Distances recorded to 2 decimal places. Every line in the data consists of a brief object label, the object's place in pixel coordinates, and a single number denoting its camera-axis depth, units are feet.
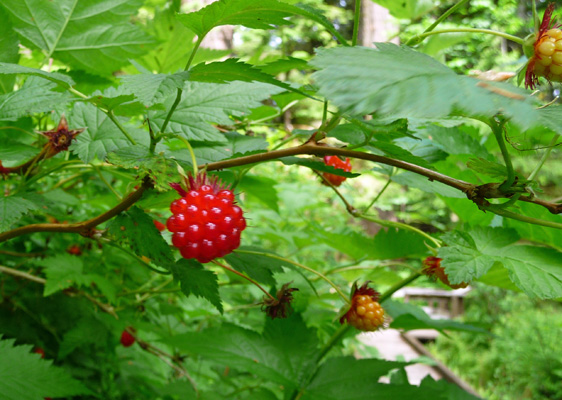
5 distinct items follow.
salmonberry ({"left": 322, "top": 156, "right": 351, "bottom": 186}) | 0.89
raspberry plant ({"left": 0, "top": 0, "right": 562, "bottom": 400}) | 0.51
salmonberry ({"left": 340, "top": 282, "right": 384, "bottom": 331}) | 0.69
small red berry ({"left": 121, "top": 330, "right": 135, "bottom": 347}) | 1.16
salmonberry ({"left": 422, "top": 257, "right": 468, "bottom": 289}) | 0.69
